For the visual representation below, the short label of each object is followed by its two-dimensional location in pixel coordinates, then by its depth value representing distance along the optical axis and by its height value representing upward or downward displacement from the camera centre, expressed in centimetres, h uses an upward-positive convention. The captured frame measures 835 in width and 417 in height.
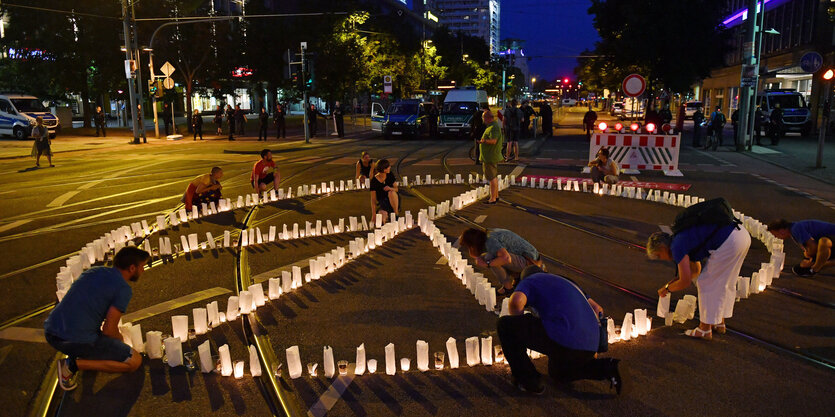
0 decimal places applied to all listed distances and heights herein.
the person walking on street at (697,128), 2883 -119
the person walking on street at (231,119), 3344 -82
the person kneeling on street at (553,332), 455 -161
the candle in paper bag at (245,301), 641 -191
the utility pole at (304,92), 3075 +50
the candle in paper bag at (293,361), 495 -193
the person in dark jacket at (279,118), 3427 -80
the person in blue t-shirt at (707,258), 532 -129
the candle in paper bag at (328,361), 498 -194
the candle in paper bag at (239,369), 504 -201
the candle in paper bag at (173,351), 518 -193
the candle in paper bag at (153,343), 534 -193
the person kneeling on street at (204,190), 1188 -160
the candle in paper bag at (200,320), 589 -193
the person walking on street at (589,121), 3253 -95
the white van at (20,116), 3412 -64
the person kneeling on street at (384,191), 1095 -147
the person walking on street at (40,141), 2073 -118
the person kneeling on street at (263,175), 1376 -151
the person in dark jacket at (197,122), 3388 -97
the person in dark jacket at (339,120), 3522 -92
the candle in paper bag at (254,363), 492 -195
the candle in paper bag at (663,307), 616 -192
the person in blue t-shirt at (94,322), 493 -163
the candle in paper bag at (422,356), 504 -194
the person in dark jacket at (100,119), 3619 -85
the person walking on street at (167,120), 3650 -101
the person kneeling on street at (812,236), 755 -154
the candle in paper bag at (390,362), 505 -198
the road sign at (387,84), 4200 +115
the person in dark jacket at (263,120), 3297 -85
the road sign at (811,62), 1934 +114
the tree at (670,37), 3606 +354
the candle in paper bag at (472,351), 515 -194
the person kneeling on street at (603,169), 1472 -151
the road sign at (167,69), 3316 +170
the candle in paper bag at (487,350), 522 -195
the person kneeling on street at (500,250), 546 -128
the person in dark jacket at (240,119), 3769 -93
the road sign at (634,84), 1916 +50
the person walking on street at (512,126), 2192 -81
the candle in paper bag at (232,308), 627 -193
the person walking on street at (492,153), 1295 -99
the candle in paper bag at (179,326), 566 -191
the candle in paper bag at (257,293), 664 -190
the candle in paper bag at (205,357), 502 -193
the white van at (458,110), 3422 -43
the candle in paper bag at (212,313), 609 -192
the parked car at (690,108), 5818 -61
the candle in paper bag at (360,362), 509 -198
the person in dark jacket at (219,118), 3683 -84
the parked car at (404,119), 3441 -88
